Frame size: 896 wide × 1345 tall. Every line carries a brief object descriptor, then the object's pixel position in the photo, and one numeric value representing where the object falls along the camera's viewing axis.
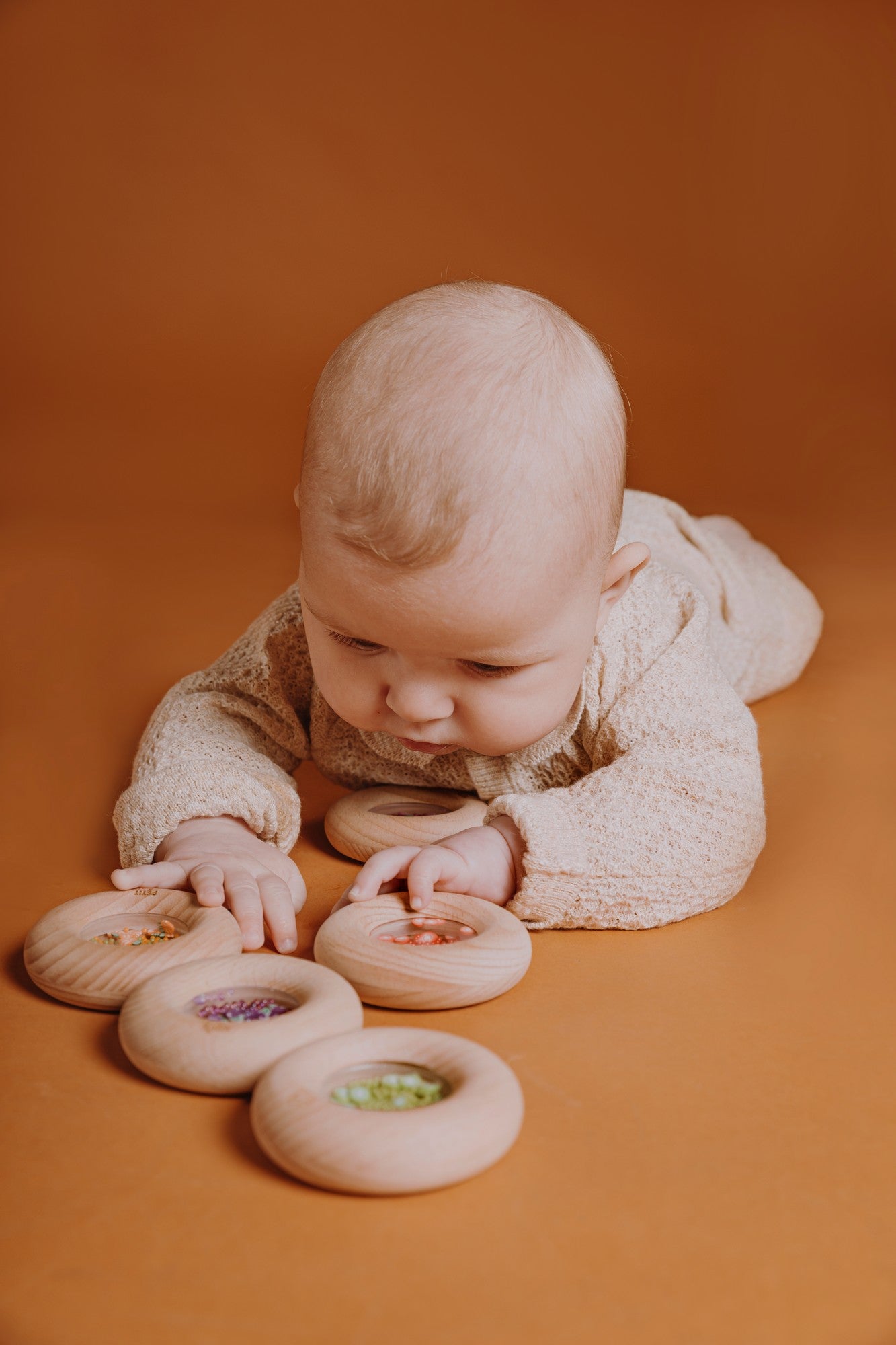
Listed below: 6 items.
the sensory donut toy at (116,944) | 1.15
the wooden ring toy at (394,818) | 1.48
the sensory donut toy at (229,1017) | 1.02
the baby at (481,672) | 1.19
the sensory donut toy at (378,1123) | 0.90
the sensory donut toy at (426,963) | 1.15
